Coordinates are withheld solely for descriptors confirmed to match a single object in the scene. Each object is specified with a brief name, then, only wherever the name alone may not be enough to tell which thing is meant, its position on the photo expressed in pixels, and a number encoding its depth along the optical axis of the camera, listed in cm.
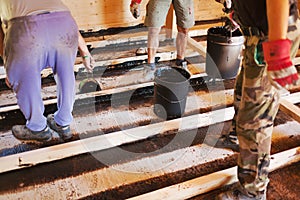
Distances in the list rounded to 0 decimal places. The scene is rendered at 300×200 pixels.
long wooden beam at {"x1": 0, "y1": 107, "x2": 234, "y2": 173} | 200
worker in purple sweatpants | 171
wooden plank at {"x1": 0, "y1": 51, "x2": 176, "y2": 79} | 292
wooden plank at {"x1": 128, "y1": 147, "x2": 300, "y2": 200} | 178
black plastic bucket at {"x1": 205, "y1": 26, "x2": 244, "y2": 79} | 284
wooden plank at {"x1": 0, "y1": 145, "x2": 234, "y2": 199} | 187
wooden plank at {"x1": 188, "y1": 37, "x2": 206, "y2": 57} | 320
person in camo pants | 129
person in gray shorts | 268
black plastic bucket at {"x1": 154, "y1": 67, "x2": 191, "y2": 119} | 237
